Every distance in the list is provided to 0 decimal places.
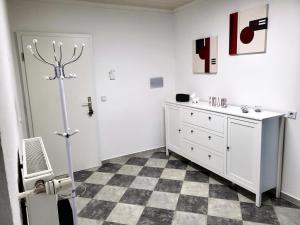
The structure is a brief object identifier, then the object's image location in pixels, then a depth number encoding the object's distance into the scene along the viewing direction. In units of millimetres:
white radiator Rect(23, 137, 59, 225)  983
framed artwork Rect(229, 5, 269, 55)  2549
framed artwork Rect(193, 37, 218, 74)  3281
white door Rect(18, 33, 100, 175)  3060
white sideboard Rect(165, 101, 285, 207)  2381
